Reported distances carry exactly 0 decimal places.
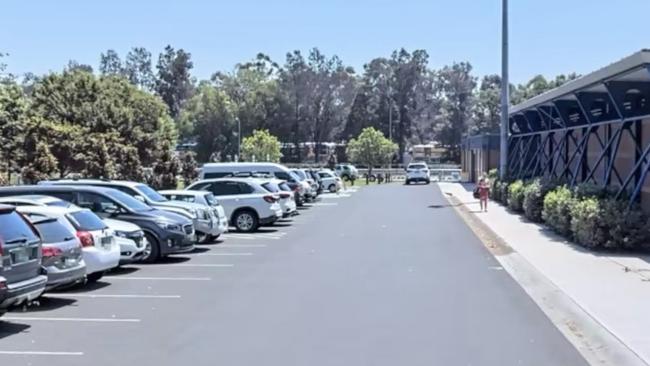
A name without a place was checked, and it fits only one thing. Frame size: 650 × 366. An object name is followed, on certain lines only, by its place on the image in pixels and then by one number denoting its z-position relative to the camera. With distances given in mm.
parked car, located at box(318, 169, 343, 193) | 55997
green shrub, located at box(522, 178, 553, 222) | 27219
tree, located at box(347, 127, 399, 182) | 87125
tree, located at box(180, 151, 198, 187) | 50906
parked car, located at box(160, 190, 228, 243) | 20656
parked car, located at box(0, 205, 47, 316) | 9273
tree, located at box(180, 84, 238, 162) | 101312
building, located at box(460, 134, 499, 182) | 59562
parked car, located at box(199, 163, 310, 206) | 31016
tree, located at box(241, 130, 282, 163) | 72812
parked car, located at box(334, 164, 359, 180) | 78812
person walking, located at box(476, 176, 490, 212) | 34219
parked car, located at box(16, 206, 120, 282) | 12742
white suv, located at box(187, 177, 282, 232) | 24922
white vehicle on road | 73688
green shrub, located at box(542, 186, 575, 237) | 21334
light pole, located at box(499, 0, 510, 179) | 37000
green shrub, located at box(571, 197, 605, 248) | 18344
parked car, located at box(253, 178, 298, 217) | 26328
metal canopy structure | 19938
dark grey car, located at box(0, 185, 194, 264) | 16438
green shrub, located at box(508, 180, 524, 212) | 31616
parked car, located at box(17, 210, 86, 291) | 11094
